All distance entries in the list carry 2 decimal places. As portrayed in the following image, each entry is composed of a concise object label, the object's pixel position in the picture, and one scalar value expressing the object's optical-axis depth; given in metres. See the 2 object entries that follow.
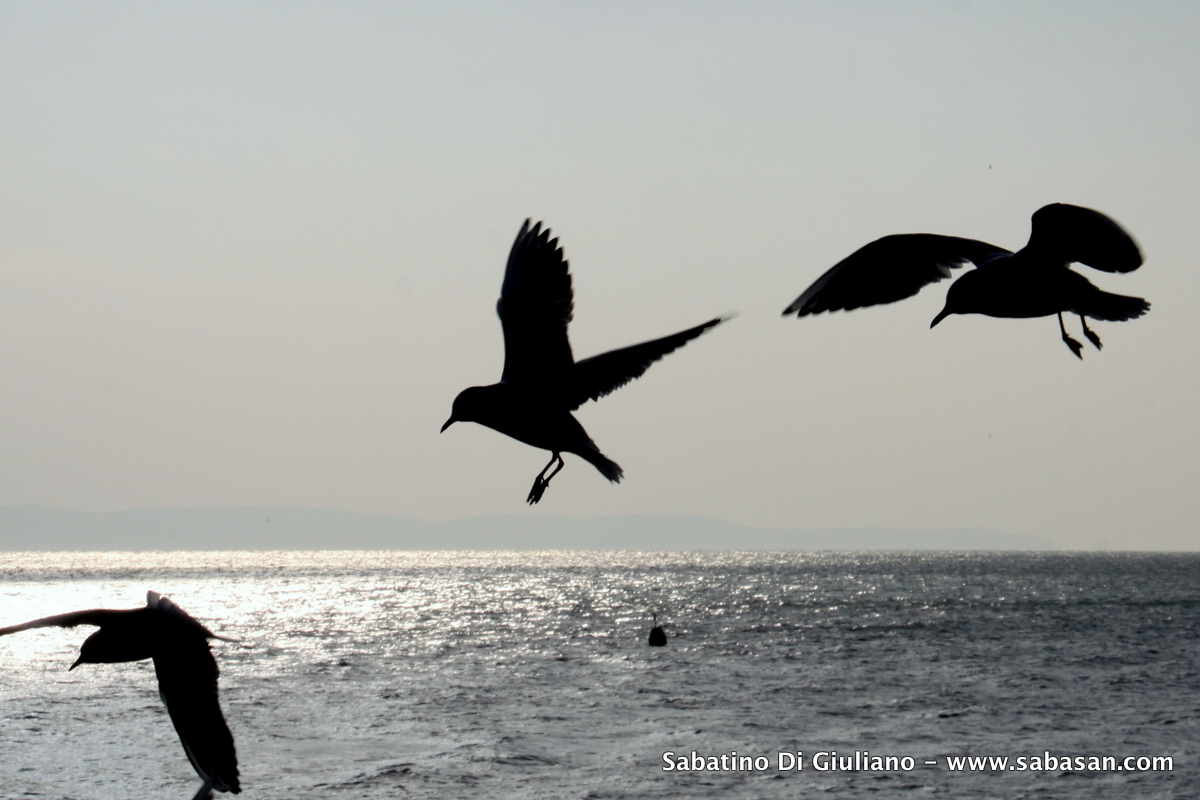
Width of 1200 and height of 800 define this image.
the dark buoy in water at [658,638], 168.12
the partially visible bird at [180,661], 9.80
